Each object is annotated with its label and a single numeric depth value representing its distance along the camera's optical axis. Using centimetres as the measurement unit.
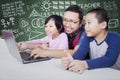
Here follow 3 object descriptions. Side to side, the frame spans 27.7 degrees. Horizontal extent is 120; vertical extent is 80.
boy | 175
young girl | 217
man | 218
